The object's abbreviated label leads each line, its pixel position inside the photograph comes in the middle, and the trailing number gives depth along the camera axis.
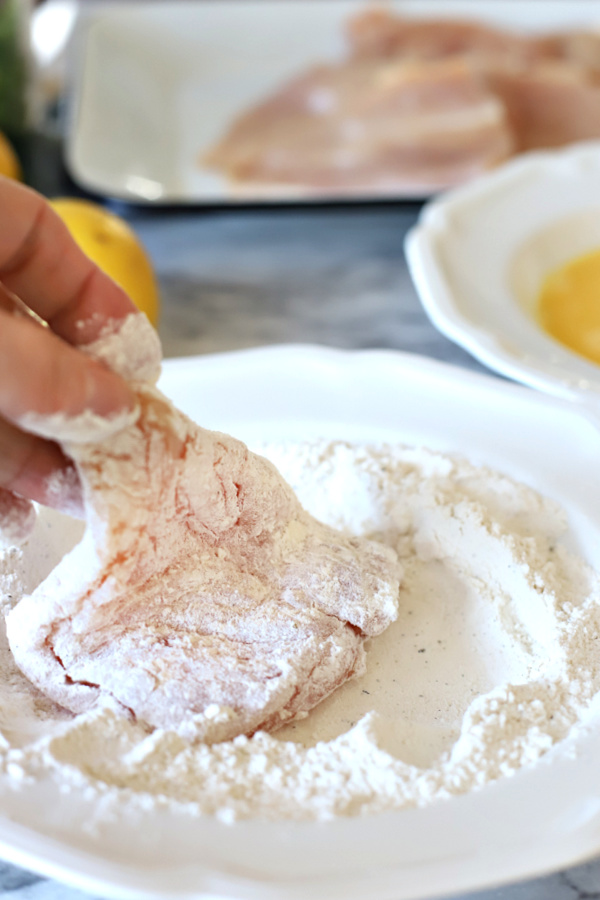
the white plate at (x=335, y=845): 0.47
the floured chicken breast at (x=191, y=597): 0.60
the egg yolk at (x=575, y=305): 1.15
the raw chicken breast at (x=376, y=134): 1.49
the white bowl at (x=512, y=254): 1.00
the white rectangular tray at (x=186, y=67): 1.56
